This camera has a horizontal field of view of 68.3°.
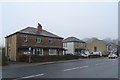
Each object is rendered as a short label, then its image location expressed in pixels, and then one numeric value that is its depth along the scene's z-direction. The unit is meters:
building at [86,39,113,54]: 42.40
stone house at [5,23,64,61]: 17.59
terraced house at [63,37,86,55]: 31.13
